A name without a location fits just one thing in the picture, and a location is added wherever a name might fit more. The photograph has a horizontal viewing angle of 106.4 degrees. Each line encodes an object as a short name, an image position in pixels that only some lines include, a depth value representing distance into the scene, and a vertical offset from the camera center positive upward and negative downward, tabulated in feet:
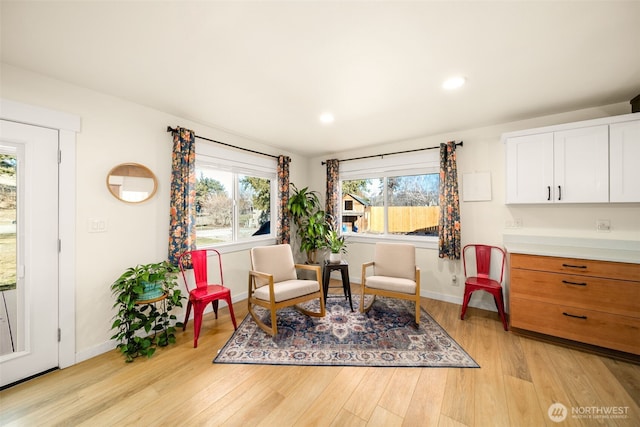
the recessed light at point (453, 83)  6.59 +3.73
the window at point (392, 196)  12.18 +0.98
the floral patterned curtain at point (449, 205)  10.75 +0.41
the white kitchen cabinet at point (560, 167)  7.90 +1.68
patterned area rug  6.88 -4.19
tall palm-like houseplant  13.67 -0.50
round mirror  7.64 +1.03
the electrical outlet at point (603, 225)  8.48 -0.39
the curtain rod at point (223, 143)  8.87 +3.16
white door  6.02 -1.02
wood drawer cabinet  6.70 -2.62
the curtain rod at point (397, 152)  10.76 +3.21
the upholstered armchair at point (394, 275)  8.90 -2.60
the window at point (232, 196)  10.56 +0.87
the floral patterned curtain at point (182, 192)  8.82 +0.82
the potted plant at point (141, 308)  7.02 -2.92
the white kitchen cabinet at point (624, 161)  7.44 +1.67
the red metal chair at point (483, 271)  8.79 -2.46
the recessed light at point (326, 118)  9.16 +3.77
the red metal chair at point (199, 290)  7.77 -2.71
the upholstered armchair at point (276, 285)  8.21 -2.71
